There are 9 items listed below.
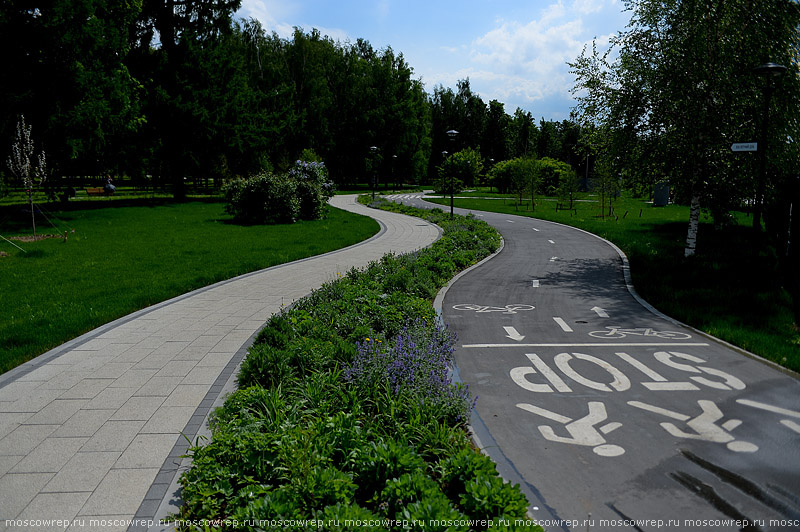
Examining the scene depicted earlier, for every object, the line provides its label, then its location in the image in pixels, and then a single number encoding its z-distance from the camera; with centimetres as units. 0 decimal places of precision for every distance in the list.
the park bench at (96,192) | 4840
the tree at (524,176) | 4144
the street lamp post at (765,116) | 1080
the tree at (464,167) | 6688
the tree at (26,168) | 1884
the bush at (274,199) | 2611
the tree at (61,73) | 2422
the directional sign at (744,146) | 1136
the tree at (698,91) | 1351
